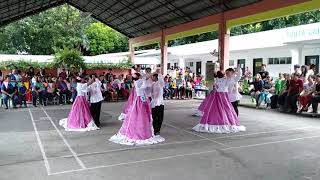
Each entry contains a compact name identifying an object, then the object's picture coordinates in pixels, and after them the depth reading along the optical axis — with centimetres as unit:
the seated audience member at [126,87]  1357
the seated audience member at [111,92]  1304
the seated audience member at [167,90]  1359
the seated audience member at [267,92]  1045
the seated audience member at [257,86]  1051
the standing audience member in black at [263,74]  1072
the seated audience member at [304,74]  954
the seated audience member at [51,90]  1144
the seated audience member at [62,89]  1165
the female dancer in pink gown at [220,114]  664
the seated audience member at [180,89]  1375
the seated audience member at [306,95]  898
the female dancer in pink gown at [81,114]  695
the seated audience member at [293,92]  931
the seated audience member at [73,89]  1168
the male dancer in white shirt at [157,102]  606
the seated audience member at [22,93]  1089
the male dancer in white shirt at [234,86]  707
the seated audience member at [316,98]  866
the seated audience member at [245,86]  1442
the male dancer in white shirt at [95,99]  711
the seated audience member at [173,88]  1373
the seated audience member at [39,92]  1112
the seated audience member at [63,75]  1241
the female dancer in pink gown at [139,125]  562
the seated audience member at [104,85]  1263
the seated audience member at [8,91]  1052
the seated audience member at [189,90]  1384
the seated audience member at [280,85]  1026
